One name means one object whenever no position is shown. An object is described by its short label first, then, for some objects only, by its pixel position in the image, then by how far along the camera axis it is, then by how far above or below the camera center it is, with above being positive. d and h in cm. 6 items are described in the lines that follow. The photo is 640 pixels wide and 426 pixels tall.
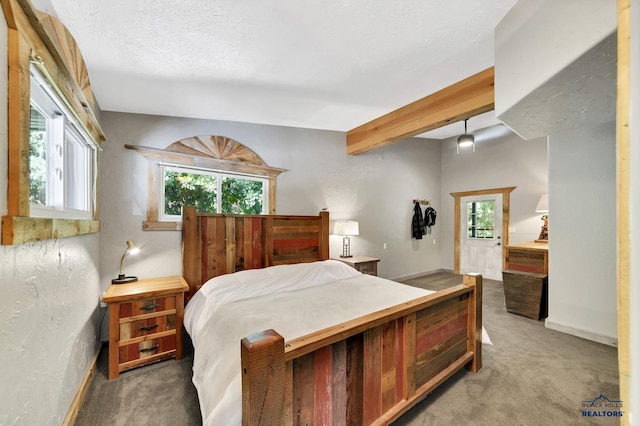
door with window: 497 -45
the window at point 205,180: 264 +39
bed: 105 -72
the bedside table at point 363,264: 355 -72
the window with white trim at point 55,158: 135 +37
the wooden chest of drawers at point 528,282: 316 -88
